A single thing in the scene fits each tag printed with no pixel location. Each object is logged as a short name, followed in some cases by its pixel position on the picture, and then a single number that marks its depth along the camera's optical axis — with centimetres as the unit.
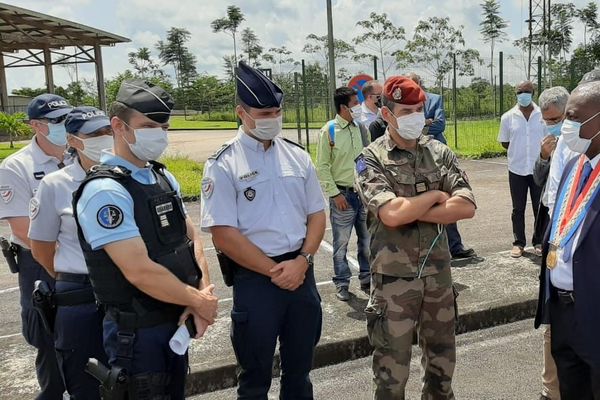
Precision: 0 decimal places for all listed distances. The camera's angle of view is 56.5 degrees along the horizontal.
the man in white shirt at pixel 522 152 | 585
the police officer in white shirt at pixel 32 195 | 309
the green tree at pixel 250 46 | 5623
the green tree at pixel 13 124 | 2384
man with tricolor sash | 240
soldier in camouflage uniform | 289
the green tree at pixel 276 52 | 3963
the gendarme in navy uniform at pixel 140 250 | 214
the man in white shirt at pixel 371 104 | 543
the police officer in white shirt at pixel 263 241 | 279
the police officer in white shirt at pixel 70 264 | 266
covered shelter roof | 2219
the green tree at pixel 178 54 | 7138
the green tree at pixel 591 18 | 4856
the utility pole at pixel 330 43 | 1271
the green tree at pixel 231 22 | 5806
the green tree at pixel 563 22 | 3808
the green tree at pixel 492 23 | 3804
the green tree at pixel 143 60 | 6606
